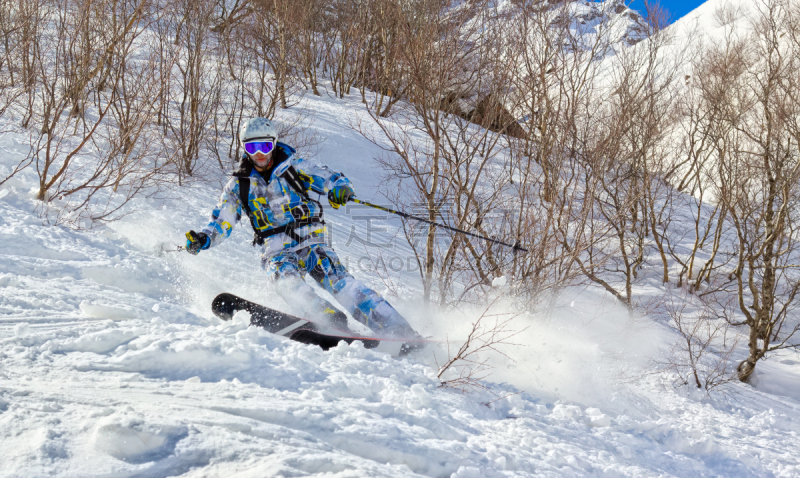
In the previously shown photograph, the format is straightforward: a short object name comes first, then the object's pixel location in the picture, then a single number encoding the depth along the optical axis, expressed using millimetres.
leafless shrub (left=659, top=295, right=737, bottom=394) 6340
